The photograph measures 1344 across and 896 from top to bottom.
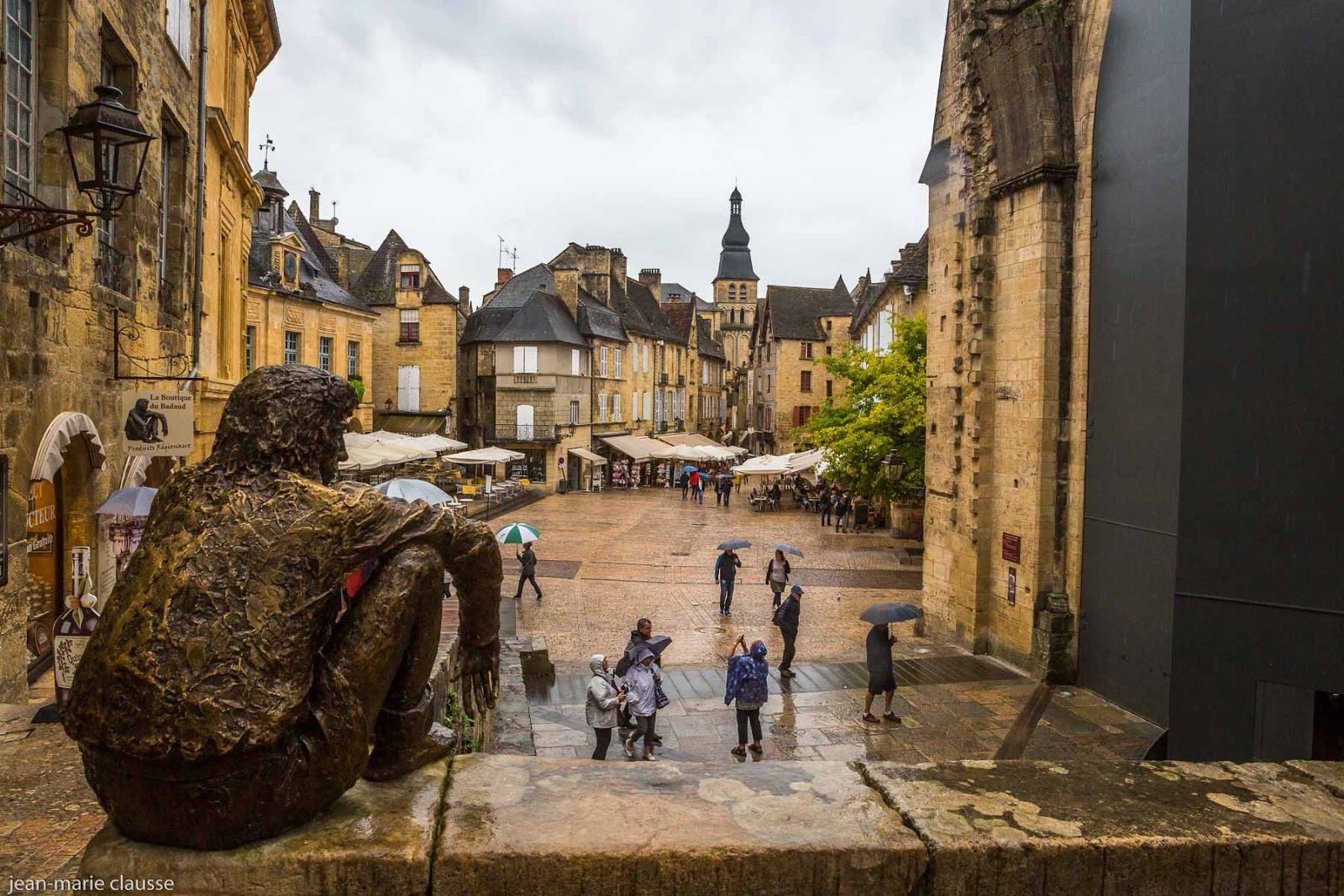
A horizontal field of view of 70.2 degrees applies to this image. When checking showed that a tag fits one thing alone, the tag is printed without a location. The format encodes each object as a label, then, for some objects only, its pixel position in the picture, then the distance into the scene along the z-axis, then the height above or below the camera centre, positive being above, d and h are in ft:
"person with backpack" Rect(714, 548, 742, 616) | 52.70 -8.07
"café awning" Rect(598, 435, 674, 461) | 144.66 -3.03
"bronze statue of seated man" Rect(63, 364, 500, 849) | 7.23 -1.74
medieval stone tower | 376.89 +58.15
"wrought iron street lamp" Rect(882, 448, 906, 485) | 64.69 -2.39
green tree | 72.95 +0.80
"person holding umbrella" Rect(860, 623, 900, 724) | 33.04 -8.31
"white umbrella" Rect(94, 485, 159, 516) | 28.86 -2.58
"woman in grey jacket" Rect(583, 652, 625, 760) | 28.04 -8.30
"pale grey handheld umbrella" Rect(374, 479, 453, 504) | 42.52 -2.93
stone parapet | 7.56 -3.45
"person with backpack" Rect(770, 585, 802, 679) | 40.45 -8.33
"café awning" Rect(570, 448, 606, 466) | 140.46 -4.36
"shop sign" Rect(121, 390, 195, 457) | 32.63 -0.14
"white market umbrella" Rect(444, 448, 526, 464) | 106.73 -3.50
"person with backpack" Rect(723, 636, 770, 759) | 29.91 -8.18
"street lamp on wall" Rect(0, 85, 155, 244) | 22.06 +6.69
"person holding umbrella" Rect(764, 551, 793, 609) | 50.70 -7.76
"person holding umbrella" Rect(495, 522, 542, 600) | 53.93 -6.56
